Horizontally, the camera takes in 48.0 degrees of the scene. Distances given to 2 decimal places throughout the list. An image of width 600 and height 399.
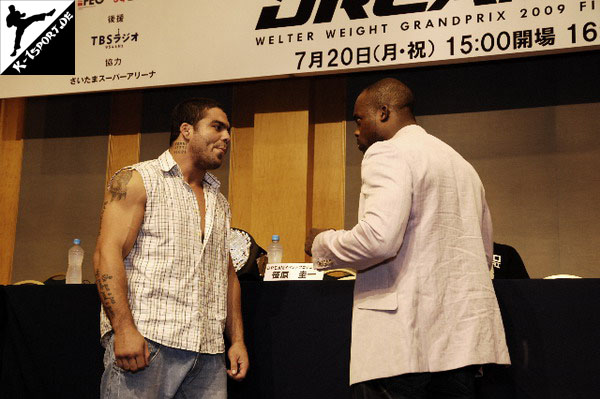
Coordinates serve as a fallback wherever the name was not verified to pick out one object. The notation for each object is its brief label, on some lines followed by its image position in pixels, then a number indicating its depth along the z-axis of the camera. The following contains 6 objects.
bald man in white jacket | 1.80
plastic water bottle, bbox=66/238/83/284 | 4.37
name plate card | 2.86
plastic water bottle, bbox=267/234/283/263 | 3.92
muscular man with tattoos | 2.01
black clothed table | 2.11
